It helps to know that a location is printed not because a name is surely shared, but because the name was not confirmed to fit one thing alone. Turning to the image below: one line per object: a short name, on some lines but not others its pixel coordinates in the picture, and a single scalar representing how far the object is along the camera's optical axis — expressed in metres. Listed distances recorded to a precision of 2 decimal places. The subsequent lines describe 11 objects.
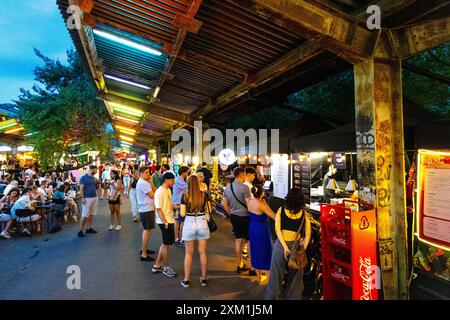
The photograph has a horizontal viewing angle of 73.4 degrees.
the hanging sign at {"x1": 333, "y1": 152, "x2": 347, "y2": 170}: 8.49
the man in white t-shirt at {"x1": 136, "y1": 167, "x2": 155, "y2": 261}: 5.97
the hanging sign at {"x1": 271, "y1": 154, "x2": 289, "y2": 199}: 7.60
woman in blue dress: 4.71
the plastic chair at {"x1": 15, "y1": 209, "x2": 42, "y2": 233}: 7.86
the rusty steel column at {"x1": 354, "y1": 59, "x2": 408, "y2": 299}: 4.02
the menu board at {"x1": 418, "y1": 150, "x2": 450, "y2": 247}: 3.59
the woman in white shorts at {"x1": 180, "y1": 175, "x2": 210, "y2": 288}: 4.60
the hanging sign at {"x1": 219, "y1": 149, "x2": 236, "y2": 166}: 11.21
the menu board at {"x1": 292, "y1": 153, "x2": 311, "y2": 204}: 6.89
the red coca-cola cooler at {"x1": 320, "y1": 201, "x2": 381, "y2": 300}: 3.71
